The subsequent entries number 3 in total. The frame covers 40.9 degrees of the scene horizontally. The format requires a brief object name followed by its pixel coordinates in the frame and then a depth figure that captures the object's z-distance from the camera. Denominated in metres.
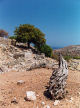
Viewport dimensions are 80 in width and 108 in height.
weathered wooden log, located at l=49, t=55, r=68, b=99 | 2.93
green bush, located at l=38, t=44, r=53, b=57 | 15.33
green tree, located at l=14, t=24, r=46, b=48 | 14.90
